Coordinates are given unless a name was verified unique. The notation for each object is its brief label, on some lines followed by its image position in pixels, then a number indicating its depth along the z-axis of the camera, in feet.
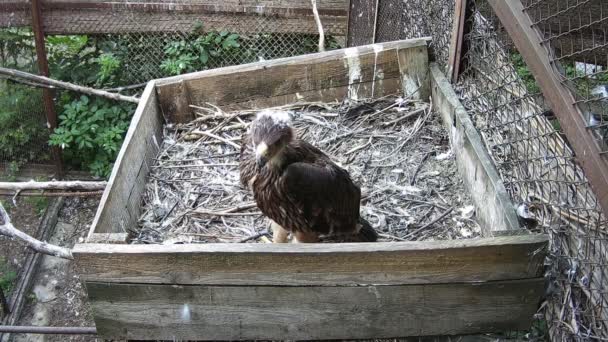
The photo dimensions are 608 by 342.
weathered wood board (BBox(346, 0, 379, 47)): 17.70
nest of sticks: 9.86
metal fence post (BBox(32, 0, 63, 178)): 19.04
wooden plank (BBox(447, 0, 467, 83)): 11.44
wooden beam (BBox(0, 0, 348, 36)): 19.40
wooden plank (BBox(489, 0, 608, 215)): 6.57
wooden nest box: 7.75
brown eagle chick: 8.74
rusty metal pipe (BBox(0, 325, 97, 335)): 9.92
